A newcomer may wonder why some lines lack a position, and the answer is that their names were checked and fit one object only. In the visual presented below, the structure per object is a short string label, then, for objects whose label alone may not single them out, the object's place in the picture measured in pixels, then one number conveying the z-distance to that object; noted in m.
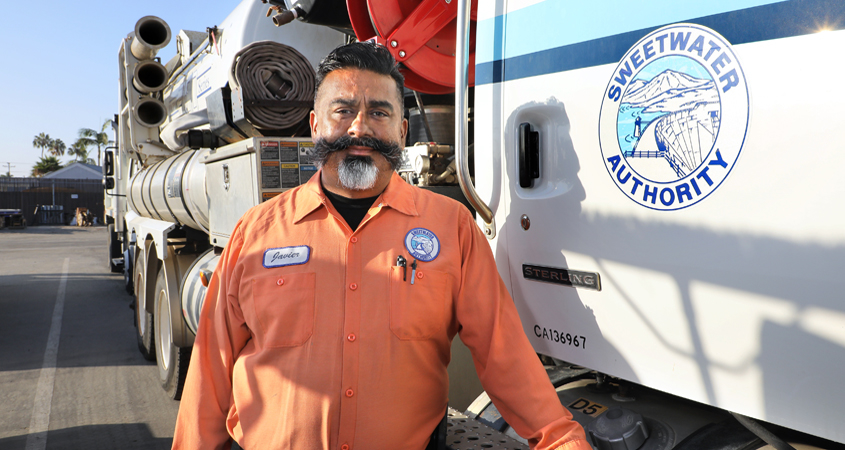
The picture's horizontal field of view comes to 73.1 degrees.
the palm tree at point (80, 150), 67.50
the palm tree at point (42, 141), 71.94
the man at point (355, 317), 1.54
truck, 1.14
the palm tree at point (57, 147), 71.62
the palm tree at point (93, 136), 66.47
